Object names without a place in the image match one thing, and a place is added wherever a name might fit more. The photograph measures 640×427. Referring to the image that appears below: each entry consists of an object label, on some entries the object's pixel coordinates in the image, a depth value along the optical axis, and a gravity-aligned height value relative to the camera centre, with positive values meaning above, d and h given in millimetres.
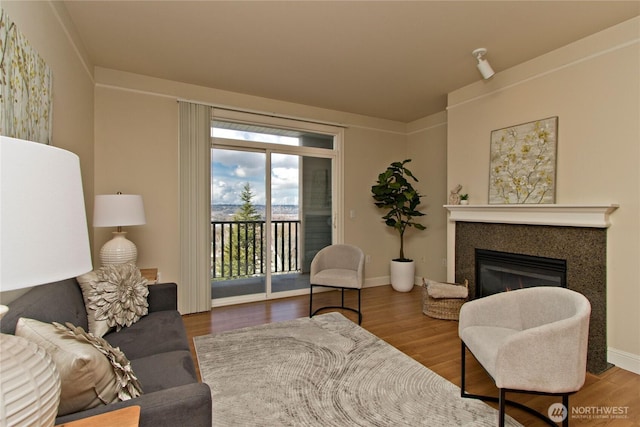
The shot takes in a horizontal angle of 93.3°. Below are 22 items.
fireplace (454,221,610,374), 2309 -365
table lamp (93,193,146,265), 2484 -62
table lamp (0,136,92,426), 570 -66
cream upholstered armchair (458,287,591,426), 1419 -715
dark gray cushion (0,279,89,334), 1100 -399
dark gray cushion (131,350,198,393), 1322 -752
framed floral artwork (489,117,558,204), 2674 +447
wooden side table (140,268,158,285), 2737 -595
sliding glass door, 3795 +40
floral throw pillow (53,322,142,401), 1032 -551
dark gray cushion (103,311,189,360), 1660 -743
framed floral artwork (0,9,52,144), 1241 +586
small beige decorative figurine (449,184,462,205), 3471 +169
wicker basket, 3166 -1021
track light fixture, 2665 +1335
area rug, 1706 -1158
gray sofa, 949 -649
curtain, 3387 +37
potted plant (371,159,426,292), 4270 +71
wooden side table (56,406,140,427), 818 -578
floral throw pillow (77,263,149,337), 1785 -539
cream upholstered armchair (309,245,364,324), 3146 -666
